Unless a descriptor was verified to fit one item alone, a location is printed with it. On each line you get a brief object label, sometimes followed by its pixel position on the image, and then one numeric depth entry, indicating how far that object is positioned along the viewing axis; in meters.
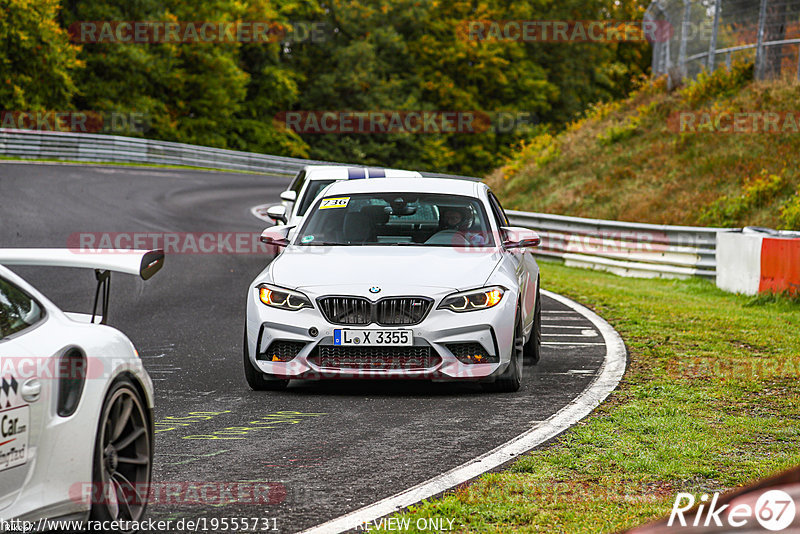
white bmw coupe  15.64
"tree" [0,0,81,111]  88.51
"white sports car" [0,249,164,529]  7.67
